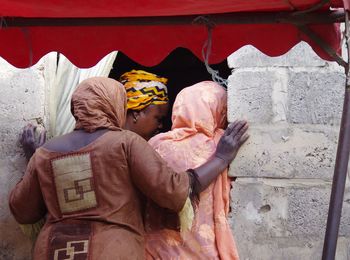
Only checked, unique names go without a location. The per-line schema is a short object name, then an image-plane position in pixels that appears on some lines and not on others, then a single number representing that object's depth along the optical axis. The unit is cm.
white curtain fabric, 438
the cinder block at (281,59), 413
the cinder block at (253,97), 411
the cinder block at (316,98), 409
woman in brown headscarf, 341
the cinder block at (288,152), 407
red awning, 309
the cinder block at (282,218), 404
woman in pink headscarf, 382
